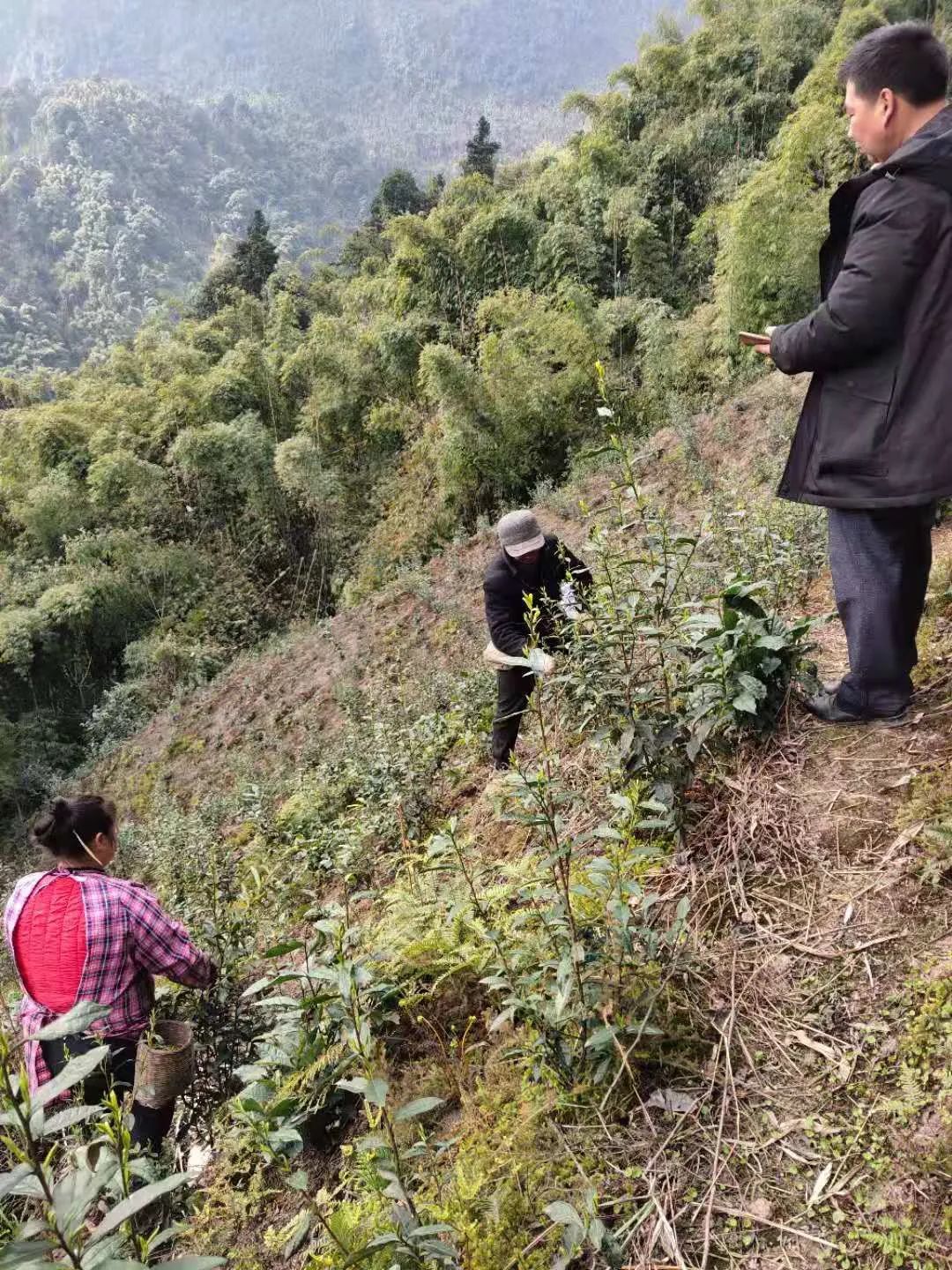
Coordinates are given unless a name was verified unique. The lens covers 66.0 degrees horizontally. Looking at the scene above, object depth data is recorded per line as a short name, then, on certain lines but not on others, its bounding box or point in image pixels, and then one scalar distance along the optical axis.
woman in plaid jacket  1.94
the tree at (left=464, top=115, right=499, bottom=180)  22.97
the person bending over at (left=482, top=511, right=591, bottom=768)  3.12
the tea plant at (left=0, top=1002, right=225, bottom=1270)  0.76
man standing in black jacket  1.52
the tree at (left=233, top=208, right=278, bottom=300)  24.14
